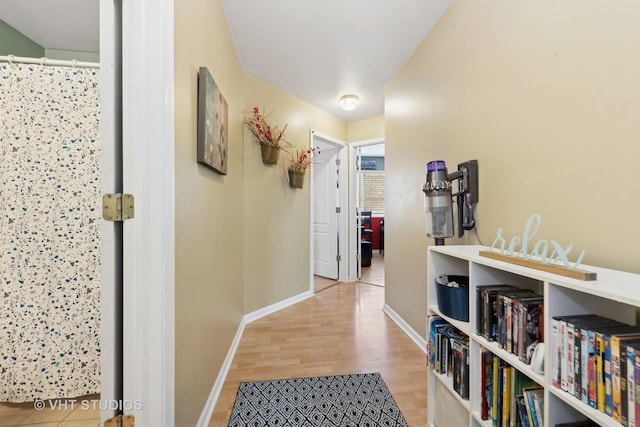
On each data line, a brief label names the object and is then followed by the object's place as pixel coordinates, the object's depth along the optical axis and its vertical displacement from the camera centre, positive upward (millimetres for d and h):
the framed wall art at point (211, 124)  1308 +508
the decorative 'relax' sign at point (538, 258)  732 -166
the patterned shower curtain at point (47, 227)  1407 -68
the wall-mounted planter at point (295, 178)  3055 +417
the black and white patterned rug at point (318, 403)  1377 -1092
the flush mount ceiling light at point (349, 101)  3078 +1341
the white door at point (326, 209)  4047 +69
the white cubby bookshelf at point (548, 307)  662 -299
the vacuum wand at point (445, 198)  1440 +82
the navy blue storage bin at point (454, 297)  1190 -402
